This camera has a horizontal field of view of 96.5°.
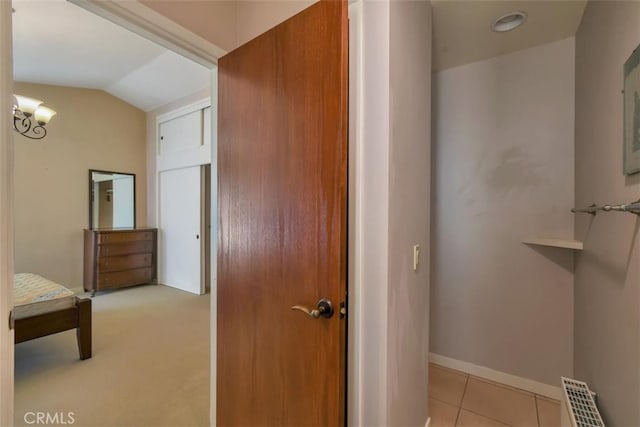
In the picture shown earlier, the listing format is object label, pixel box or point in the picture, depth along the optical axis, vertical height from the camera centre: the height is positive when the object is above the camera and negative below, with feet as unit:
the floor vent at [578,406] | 3.76 -2.76
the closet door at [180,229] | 14.65 -0.90
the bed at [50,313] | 7.06 -2.62
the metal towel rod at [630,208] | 2.94 +0.05
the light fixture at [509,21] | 5.30 +3.69
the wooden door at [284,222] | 3.27 -0.12
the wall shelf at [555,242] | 5.40 -0.61
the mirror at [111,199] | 14.85 +0.71
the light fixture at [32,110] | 8.00 +3.03
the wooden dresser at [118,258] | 13.69 -2.30
